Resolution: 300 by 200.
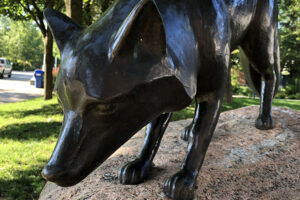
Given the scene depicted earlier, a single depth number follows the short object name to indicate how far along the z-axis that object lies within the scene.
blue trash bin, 16.97
